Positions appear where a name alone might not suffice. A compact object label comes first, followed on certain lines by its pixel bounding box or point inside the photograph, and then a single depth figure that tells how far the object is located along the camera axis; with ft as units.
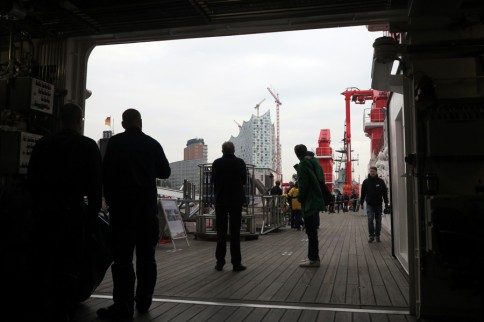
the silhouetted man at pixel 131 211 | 11.41
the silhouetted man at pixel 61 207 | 9.50
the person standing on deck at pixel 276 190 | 45.64
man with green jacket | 19.72
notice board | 27.27
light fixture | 12.21
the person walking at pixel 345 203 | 99.85
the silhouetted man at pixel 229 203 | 19.08
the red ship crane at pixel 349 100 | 118.75
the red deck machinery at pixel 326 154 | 127.81
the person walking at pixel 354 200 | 96.85
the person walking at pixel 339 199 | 98.44
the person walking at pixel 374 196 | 30.01
